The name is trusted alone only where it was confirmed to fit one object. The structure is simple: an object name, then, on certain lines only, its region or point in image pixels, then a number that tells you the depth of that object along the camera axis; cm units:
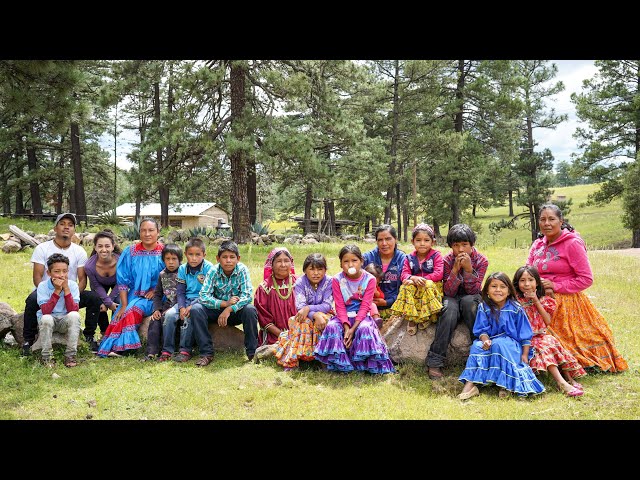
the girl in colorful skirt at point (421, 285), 479
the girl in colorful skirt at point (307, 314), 500
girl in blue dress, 425
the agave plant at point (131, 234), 1491
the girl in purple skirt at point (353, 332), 482
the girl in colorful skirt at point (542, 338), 441
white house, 3535
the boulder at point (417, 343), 488
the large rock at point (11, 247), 1147
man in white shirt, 532
